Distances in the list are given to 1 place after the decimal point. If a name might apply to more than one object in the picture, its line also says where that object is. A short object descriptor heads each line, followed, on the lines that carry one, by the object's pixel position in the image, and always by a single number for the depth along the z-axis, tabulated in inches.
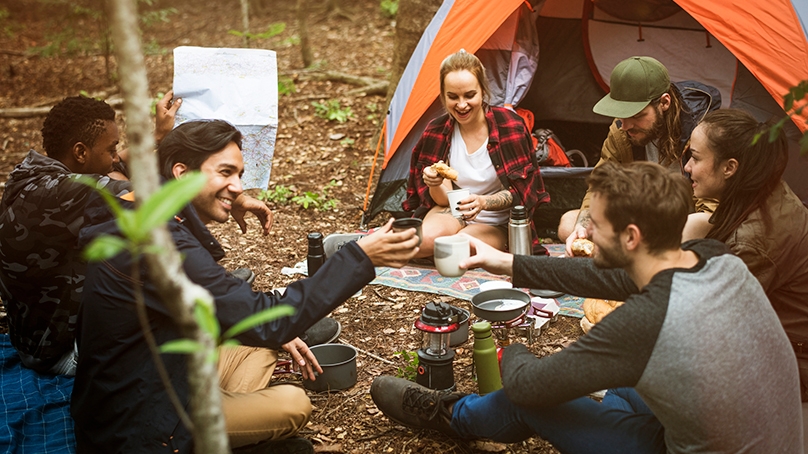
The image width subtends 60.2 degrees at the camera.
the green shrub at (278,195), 225.5
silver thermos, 147.5
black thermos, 134.7
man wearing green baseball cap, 144.6
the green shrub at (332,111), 281.1
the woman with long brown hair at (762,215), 103.3
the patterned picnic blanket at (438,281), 160.6
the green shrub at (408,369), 128.0
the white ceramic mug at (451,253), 103.8
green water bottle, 110.7
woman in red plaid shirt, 163.3
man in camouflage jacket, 114.8
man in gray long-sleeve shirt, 73.6
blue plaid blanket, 108.4
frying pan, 125.0
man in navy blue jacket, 87.4
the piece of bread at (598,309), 127.1
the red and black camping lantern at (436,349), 115.8
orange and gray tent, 157.2
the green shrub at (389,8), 418.6
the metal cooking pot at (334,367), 125.8
